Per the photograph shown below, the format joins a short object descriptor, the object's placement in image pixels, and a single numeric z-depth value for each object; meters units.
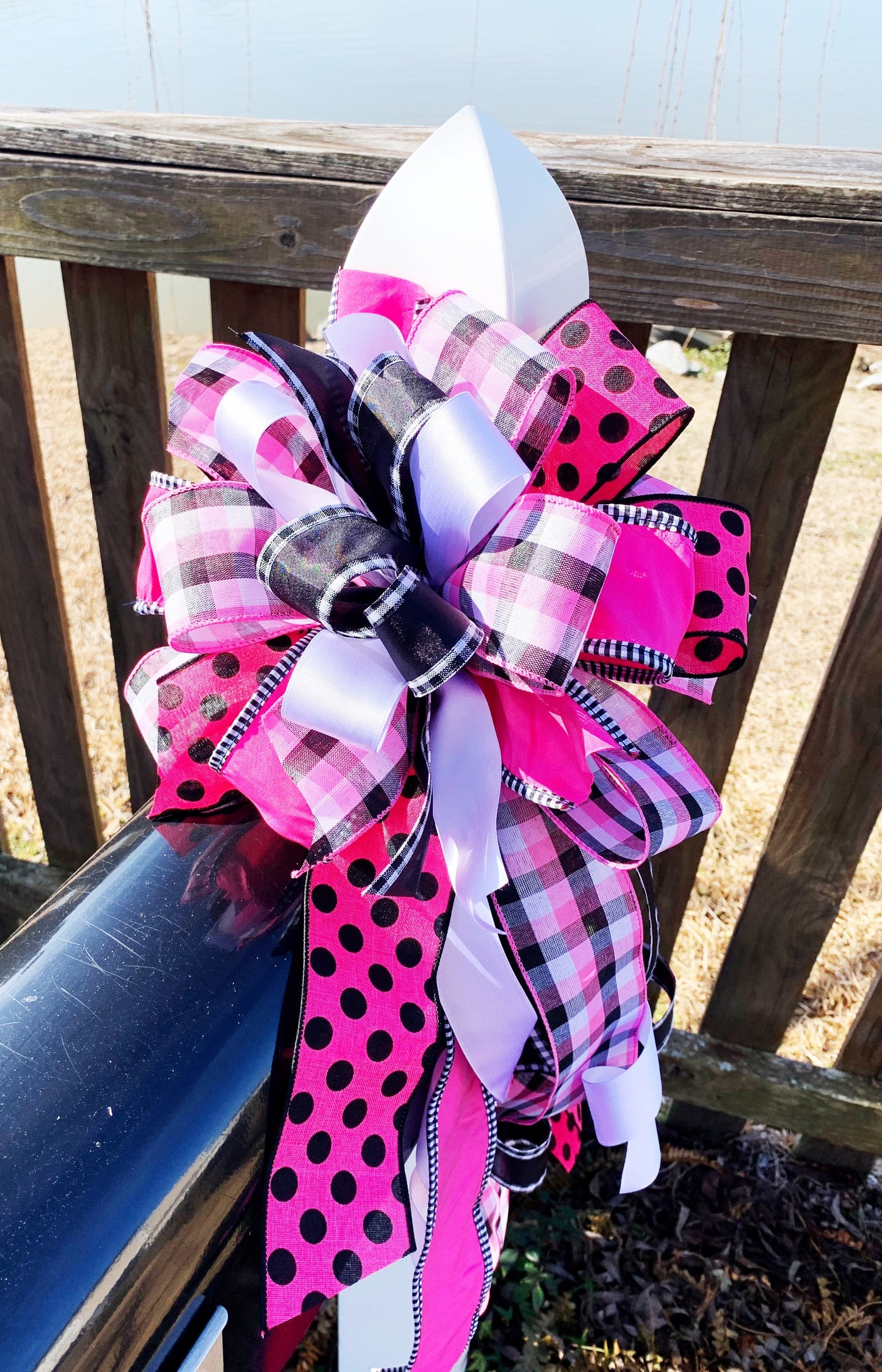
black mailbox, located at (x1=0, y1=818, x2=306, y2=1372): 0.48
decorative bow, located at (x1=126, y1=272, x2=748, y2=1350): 0.49
